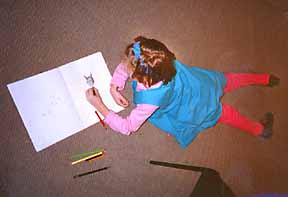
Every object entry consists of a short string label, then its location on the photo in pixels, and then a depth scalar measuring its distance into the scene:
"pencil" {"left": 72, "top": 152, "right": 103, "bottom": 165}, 1.24
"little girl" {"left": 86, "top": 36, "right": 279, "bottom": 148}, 1.02
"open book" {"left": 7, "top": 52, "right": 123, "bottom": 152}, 1.21
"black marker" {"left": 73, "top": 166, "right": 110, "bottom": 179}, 1.24
